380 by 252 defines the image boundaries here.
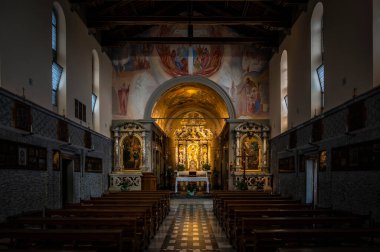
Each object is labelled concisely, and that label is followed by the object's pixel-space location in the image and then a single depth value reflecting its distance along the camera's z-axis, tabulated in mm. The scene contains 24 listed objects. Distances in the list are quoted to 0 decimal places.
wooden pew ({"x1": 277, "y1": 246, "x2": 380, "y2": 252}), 5758
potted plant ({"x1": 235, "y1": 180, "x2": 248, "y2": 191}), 24625
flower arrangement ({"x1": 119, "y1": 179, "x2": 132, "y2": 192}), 24500
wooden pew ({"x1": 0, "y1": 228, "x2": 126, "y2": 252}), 7168
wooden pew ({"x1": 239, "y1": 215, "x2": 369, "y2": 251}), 8727
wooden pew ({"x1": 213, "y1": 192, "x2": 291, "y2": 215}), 16381
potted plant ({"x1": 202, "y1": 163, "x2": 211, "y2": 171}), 34406
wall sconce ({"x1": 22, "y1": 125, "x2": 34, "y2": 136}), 12304
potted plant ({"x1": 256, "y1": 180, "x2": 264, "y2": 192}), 24875
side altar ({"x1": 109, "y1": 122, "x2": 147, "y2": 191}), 25484
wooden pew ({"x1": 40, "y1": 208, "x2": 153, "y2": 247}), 10492
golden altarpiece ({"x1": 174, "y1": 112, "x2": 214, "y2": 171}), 38969
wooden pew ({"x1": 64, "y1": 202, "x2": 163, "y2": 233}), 12430
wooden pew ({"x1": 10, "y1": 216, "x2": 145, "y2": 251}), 8664
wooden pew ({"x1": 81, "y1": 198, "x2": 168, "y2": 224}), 14023
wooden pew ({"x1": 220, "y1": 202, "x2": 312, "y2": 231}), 12375
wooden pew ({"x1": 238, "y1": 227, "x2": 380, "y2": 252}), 7312
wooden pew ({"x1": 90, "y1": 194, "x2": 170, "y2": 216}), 15813
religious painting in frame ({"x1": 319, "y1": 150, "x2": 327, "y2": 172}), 14370
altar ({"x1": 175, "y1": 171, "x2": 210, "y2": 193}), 28530
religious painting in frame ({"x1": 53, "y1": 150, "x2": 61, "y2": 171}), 15157
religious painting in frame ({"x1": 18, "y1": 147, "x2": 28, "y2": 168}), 11966
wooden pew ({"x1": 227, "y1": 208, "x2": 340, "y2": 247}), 10422
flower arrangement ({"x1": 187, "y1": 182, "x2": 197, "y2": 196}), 28047
